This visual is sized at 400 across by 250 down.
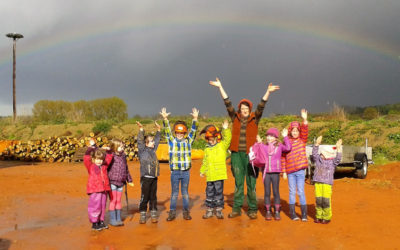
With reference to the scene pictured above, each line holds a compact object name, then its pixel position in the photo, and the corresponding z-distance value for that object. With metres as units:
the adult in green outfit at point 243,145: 7.31
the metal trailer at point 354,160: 12.91
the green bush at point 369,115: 26.91
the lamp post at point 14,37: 44.94
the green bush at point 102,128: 28.52
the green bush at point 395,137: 18.52
